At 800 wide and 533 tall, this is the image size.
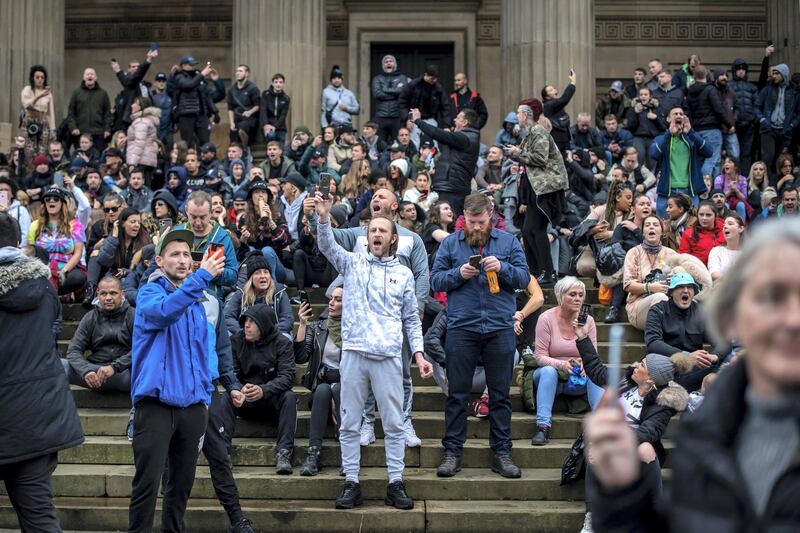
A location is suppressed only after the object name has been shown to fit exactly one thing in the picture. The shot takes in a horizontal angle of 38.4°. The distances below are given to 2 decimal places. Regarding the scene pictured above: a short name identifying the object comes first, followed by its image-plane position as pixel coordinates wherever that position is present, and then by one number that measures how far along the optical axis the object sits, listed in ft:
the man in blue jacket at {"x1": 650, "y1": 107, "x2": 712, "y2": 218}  46.65
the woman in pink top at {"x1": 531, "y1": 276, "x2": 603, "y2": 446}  31.14
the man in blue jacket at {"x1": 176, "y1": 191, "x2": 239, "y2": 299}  30.58
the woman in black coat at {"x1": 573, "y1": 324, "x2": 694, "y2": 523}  26.43
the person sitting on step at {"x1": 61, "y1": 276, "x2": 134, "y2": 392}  32.53
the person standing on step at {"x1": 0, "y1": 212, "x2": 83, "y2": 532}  19.22
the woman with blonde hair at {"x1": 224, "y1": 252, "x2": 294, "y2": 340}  33.17
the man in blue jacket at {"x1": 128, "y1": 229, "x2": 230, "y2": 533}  21.04
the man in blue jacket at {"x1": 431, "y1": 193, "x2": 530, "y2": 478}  29.50
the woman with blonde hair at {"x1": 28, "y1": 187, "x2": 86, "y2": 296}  40.01
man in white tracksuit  27.73
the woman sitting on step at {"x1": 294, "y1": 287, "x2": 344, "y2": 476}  29.81
